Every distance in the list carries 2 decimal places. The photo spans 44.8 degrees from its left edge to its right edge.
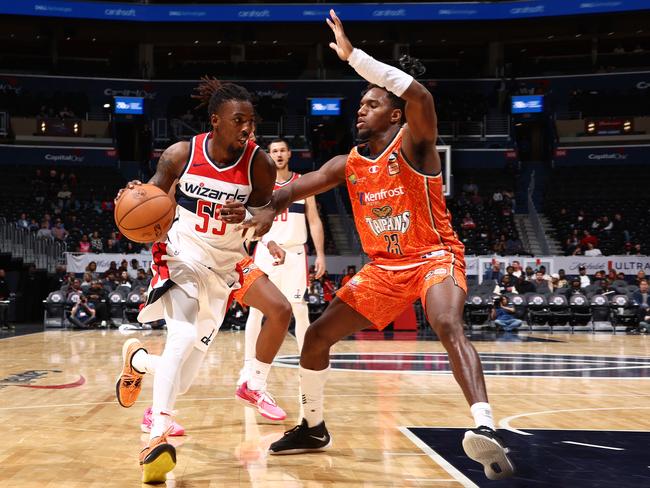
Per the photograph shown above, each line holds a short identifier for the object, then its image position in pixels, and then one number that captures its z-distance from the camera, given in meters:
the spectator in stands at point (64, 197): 26.85
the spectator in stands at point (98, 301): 17.72
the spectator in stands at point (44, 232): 22.47
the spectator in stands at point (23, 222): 23.56
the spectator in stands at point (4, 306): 17.71
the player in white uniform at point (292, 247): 7.39
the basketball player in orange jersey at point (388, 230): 4.14
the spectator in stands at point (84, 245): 22.45
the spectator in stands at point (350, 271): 18.75
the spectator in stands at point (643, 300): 17.81
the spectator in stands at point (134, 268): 19.71
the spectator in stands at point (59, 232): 23.49
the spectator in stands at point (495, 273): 19.86
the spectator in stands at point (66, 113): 30.17
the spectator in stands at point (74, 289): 17.72
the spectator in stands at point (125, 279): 18.36
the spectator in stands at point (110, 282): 18.09
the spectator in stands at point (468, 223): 26.19
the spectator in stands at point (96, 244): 22.50
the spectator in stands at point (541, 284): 18.39
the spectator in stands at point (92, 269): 19.37
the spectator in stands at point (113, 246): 22.95
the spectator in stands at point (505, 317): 17.41
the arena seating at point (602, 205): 25.52
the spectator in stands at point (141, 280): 17.92
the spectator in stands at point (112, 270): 19.28
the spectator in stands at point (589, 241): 24.20
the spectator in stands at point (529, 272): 19.78
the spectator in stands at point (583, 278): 19.41
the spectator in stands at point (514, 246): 23.70
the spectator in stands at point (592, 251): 22.80
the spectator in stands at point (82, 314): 17.48
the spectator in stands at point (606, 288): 18.27
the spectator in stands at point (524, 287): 18.61
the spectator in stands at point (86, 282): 17.92
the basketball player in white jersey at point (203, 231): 4.54
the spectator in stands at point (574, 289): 18.30
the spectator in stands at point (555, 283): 18.96
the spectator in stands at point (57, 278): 20.76
